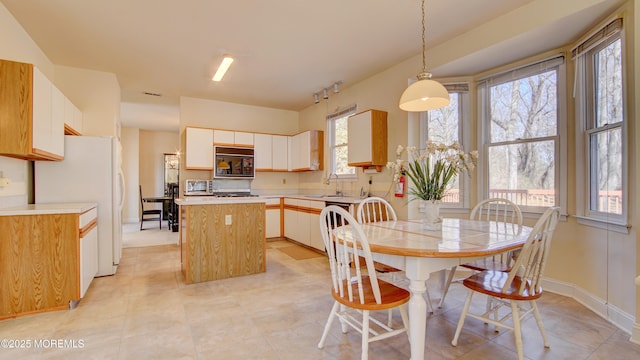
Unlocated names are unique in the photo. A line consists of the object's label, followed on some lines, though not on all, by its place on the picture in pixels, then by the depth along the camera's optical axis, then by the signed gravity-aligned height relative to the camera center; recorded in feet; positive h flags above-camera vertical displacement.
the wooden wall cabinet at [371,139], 13.29 +1.83
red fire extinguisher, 12.67 -0.29
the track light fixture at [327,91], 15.74 +4.71
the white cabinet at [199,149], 17.12 +1.78
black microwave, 17.61 +1.05
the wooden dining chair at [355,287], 5.57 -2.10
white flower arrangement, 6.89 +0.24
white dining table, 5.35 -1.20
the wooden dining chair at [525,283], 5.81 -2.13
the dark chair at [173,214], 22.71 -2.48
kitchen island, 11.02 -2.10
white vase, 7.27 -0.80
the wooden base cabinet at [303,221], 15.55 -2.19
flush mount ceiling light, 11.62 +4.49
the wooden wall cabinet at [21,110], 8.00 +1.86
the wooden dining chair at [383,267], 7.85 -2.19
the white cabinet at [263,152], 19.03 +1.76
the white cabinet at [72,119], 11.23 +2.37
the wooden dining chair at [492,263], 7.82 -2.15
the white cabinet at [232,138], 17.85 +2.51
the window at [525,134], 10.05 +1.63
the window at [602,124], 8.03 +1.58
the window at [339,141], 16.63 +2.23
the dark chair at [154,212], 23.78 -2.41
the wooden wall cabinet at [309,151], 18.34 +1.81
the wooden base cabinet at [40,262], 8.06 -2.20
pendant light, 7.21 +2.05
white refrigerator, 10.90 -0.01
